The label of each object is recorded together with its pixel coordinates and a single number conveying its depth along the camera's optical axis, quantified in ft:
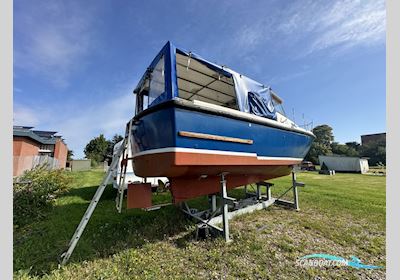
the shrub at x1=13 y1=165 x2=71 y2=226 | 16.89
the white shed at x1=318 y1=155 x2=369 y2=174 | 79.71
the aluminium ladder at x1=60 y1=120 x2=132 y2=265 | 9.21
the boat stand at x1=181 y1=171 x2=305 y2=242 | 11.87
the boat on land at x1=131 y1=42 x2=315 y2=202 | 9.81
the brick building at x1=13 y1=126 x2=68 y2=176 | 32.74
